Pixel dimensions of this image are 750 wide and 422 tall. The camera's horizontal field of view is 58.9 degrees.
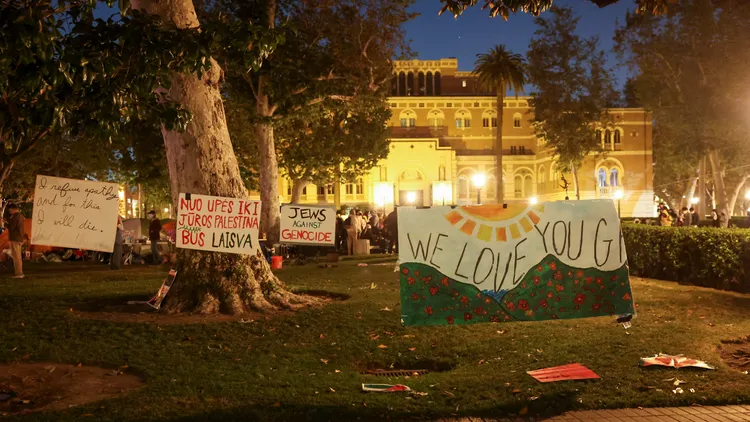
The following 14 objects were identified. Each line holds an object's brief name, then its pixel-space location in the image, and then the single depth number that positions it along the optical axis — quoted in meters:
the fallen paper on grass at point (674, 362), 7.46
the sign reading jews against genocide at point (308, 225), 14.95
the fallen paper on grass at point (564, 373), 7.05
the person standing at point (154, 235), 22.67
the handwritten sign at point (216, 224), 11.22
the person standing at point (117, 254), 20.52
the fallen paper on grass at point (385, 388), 6.80
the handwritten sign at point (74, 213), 10.93
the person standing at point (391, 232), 27.86
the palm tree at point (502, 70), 49.72
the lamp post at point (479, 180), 28.12
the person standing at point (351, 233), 27.17
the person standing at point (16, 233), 16.55
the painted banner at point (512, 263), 7.02
